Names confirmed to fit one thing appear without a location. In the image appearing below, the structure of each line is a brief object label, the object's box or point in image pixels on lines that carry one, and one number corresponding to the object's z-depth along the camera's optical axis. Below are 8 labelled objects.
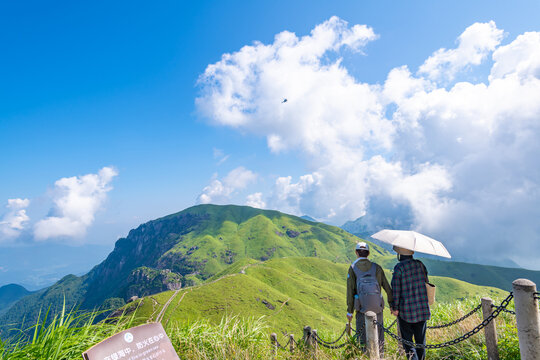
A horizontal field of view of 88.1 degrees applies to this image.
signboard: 3.53
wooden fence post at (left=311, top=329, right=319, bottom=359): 7.30
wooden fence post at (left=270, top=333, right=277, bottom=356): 7.31
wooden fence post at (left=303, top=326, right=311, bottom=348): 7.57
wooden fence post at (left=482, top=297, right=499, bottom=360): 6.25
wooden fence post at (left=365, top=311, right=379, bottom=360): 6.30
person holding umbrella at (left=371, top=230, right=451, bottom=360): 6.46
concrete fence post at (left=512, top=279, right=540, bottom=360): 4.82
